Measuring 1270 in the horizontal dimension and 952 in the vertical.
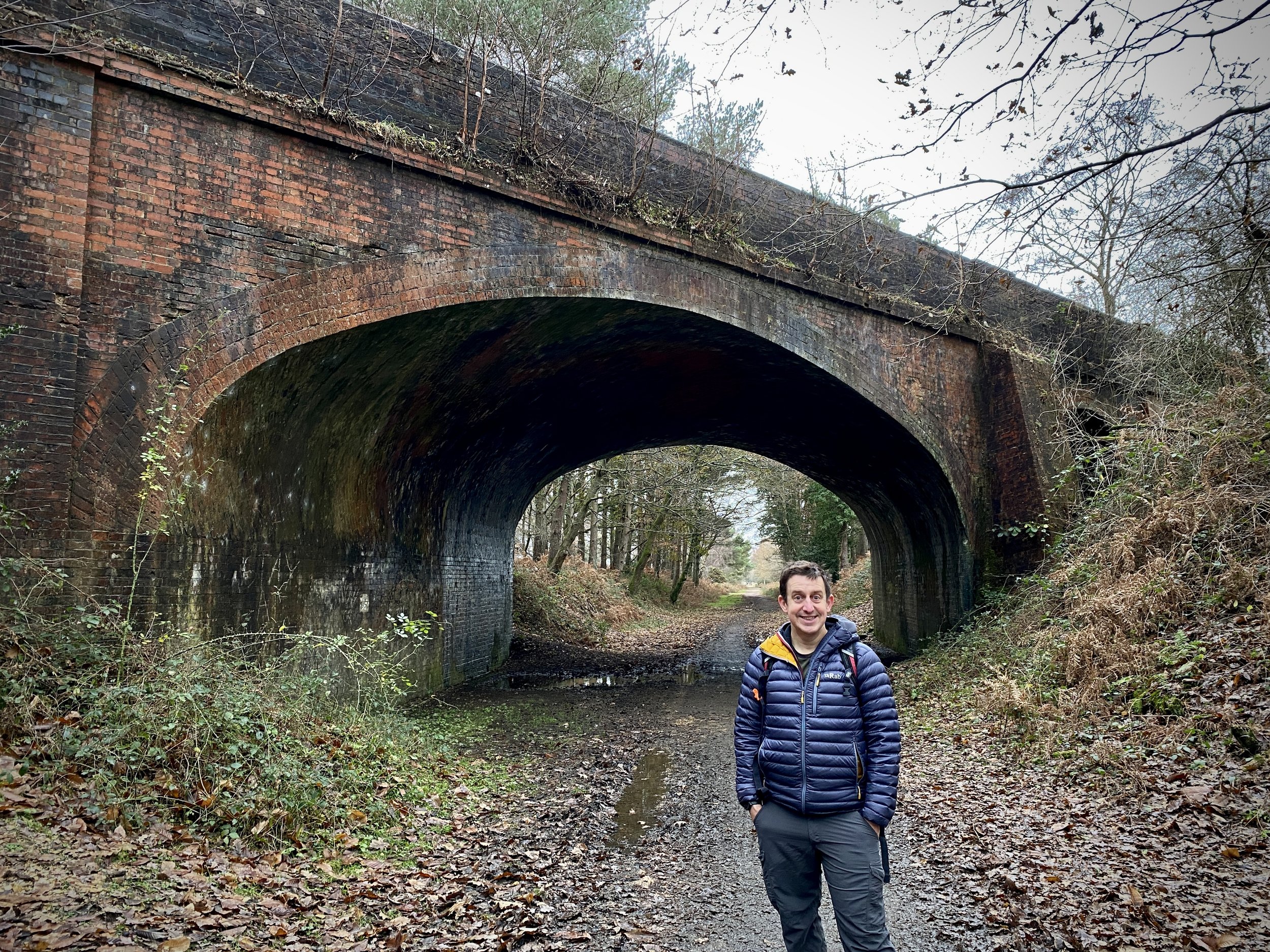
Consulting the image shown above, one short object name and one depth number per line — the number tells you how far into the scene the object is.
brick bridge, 5.59
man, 2.64
